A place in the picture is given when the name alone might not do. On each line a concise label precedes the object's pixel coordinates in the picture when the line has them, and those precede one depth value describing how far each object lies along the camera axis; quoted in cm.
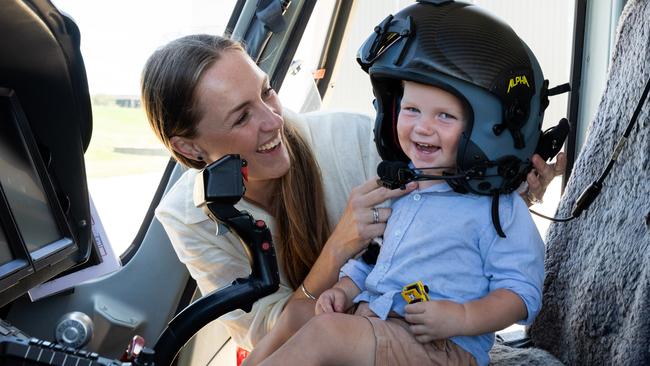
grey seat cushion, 166
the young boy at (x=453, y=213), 155
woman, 212
